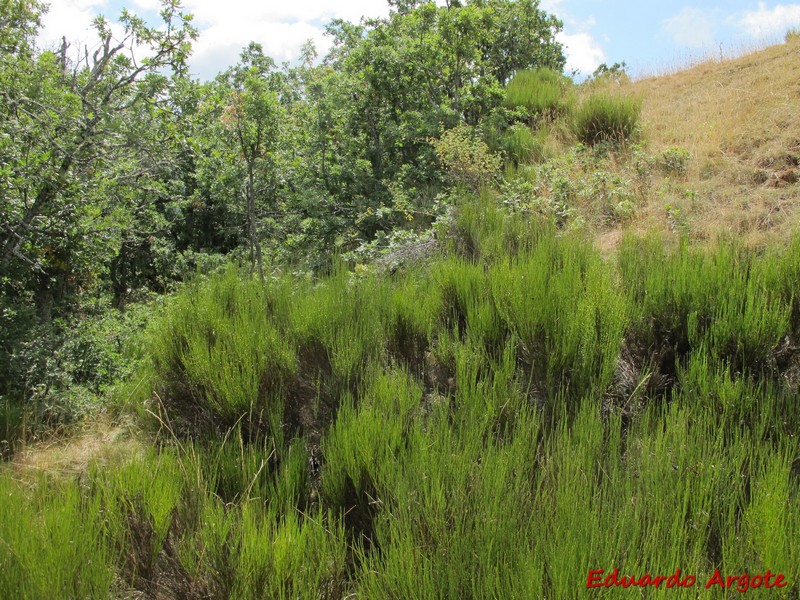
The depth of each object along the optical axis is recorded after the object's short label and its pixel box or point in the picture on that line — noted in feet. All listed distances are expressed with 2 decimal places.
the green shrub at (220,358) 11.27
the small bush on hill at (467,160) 26.05
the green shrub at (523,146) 28.30
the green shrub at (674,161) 23.53
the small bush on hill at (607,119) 28.45
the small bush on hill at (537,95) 32.96
